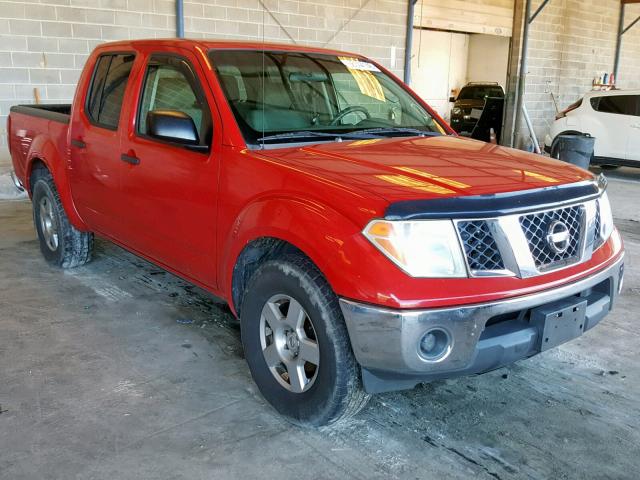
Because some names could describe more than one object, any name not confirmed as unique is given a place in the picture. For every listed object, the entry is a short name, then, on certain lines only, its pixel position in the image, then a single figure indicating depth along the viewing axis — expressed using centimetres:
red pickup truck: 232
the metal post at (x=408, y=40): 1305
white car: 1080
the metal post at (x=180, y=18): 966
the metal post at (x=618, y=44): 1923
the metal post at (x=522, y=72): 1501
